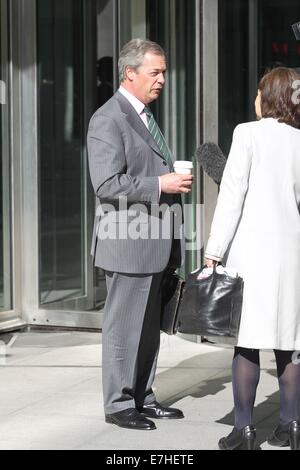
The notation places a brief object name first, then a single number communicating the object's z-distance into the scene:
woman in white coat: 7.84
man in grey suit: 8.64
